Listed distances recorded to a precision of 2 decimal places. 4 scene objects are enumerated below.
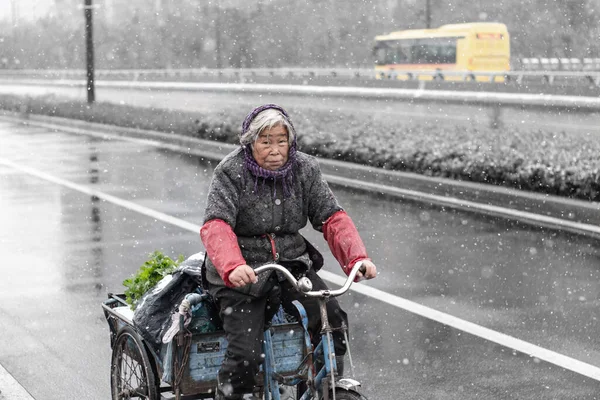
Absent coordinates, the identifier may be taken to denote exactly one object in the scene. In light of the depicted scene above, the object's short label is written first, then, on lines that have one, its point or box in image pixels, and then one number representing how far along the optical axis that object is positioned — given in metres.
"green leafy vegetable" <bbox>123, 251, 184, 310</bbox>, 5.04
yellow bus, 48.06
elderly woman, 4.21
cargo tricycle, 3.94
